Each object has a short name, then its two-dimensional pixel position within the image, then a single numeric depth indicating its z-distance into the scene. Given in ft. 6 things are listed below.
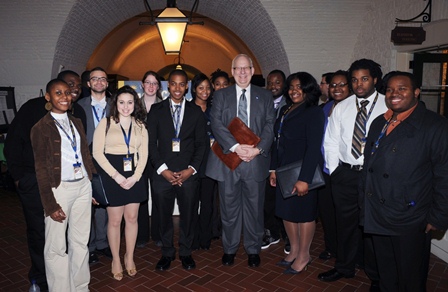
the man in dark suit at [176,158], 12.85
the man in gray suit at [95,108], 13.20
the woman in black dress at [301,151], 11.76
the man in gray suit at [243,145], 12.71
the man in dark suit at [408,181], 8.48
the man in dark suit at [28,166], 10.39
